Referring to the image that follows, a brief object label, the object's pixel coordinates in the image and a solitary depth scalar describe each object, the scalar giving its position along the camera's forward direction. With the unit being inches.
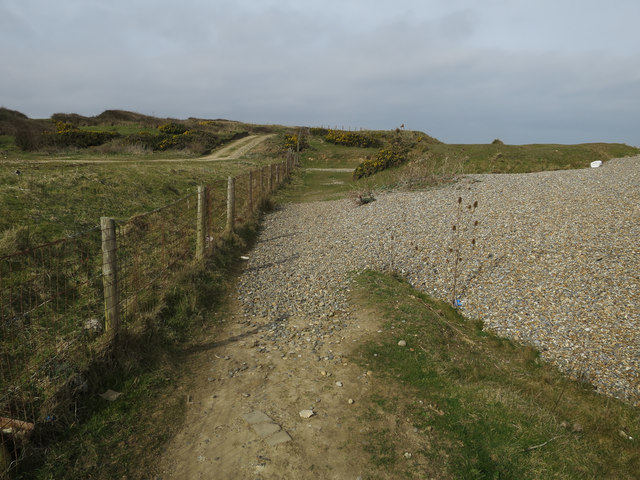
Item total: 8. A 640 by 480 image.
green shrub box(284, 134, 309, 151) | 1759.4
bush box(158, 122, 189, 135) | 1712.8
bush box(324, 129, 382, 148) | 2022.6
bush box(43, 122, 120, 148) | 1148.9
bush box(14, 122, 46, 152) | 938.1
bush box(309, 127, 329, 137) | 2453.9
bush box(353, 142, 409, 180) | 1081.4
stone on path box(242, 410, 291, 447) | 156.8
